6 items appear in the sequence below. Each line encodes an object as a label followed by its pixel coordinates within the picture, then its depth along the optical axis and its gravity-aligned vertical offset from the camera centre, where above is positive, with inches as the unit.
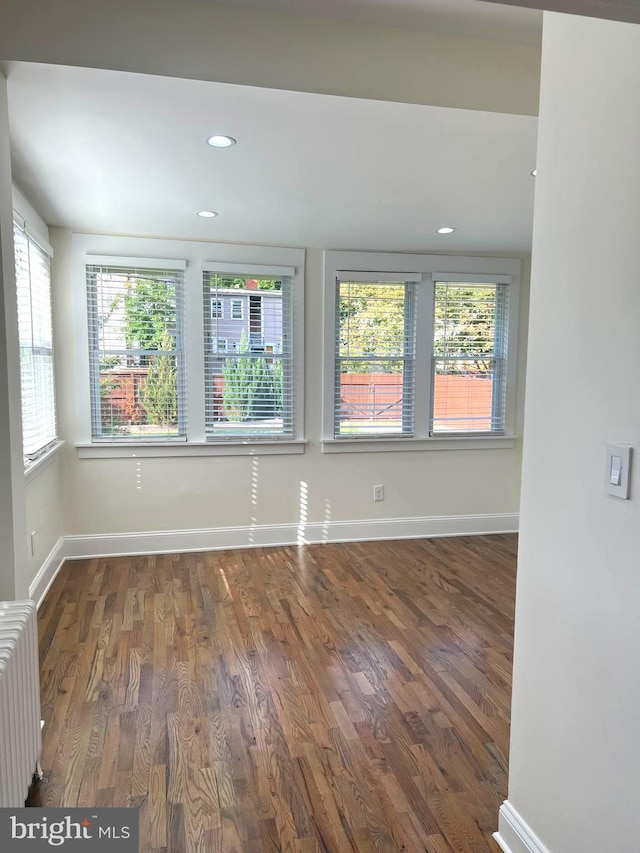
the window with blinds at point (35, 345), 120.3 +4.5
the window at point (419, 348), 177.5 +6.3
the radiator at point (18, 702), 55.9 -37.8
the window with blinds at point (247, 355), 168.7 +3.4
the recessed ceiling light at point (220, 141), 92.3 +37.5
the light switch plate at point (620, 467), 47.9 -8.5
